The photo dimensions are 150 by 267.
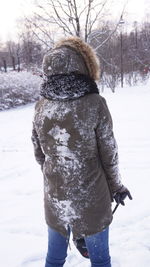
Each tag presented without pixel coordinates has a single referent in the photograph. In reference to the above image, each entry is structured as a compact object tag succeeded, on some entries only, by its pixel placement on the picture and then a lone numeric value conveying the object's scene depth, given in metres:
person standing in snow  1.53
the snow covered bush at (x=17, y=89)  15.45
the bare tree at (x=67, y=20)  9.44
